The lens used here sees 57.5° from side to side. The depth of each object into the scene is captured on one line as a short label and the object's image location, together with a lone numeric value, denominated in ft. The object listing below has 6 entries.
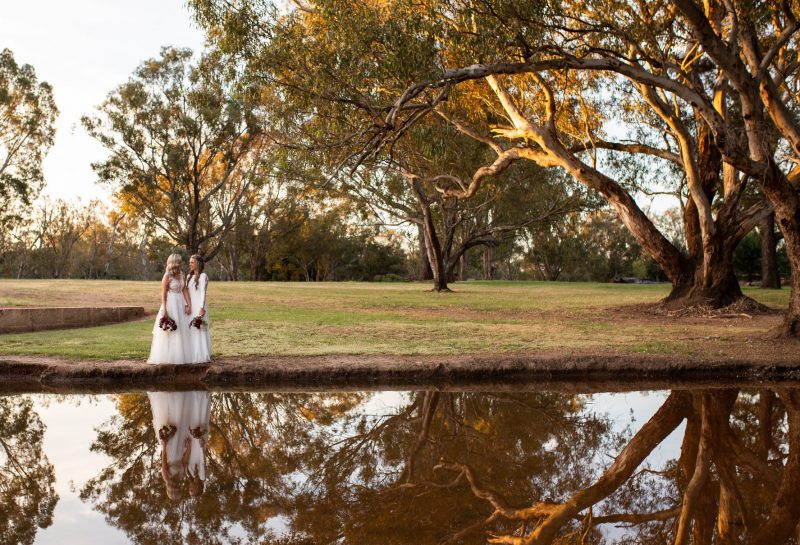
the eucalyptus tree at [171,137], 126.31
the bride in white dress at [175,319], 34.09
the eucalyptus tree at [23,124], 124.67
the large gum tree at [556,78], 40.57
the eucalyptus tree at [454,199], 87.51
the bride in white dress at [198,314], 34.58
